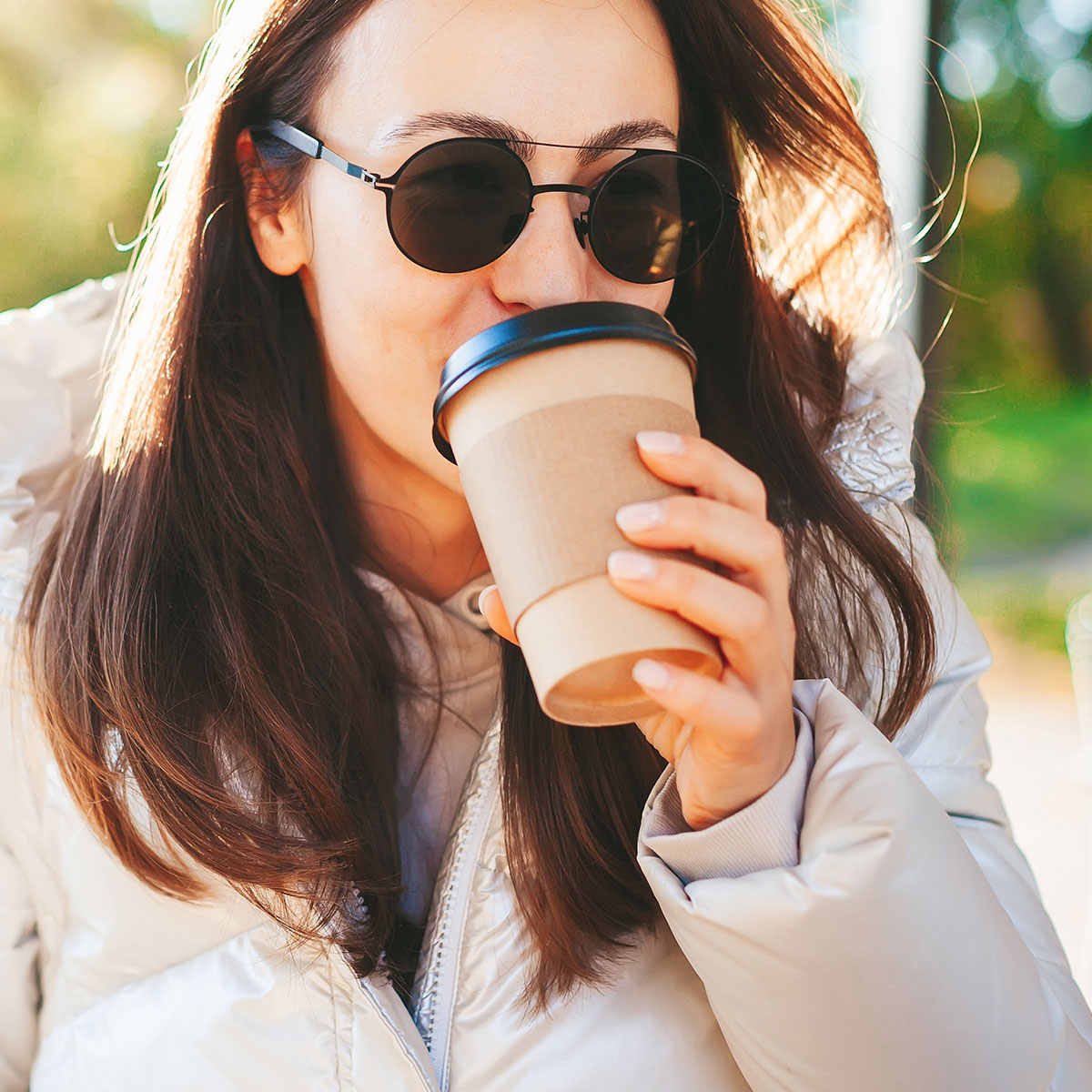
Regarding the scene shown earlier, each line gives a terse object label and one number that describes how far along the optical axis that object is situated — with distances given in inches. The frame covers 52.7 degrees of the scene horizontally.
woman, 37.1
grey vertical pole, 87.8
